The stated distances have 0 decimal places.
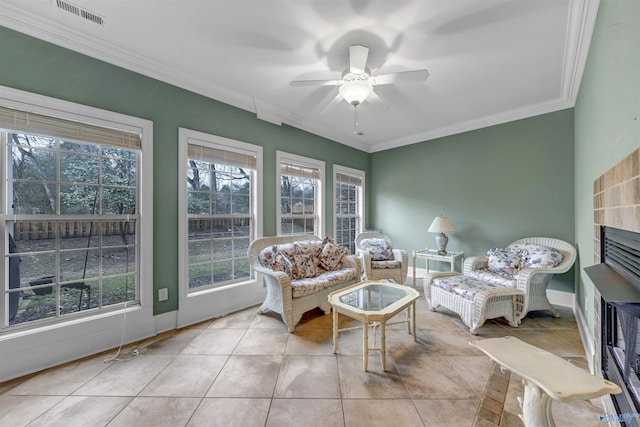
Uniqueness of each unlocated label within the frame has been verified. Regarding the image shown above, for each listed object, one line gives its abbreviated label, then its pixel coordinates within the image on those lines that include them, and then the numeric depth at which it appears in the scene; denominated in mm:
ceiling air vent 1751
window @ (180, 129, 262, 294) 2799
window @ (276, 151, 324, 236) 3727
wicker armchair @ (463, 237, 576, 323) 2615
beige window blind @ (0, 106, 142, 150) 1844
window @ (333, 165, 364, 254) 4645
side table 3713
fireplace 1030
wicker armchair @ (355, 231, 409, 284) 3701
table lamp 3783
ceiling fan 2012
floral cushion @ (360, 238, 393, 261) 3883
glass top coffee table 1907
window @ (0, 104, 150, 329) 1892
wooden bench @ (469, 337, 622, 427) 969
